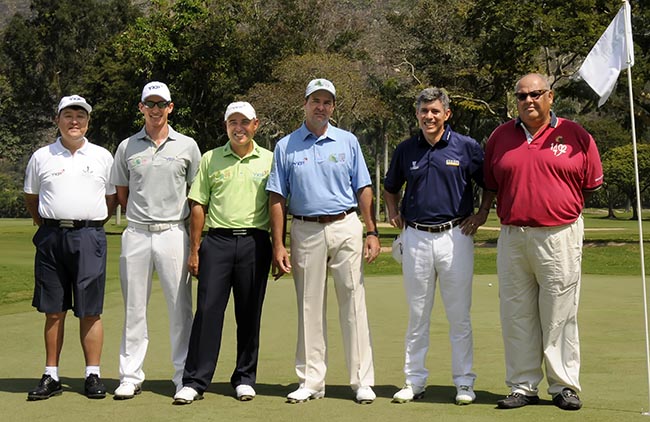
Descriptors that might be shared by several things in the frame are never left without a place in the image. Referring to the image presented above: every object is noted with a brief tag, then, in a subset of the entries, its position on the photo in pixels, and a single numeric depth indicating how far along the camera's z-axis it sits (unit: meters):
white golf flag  6.33
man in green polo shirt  6.62
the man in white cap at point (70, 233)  6.74
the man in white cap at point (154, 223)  6.74
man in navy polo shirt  6.46
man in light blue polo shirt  6.53
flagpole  6.11
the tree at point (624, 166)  62.80
